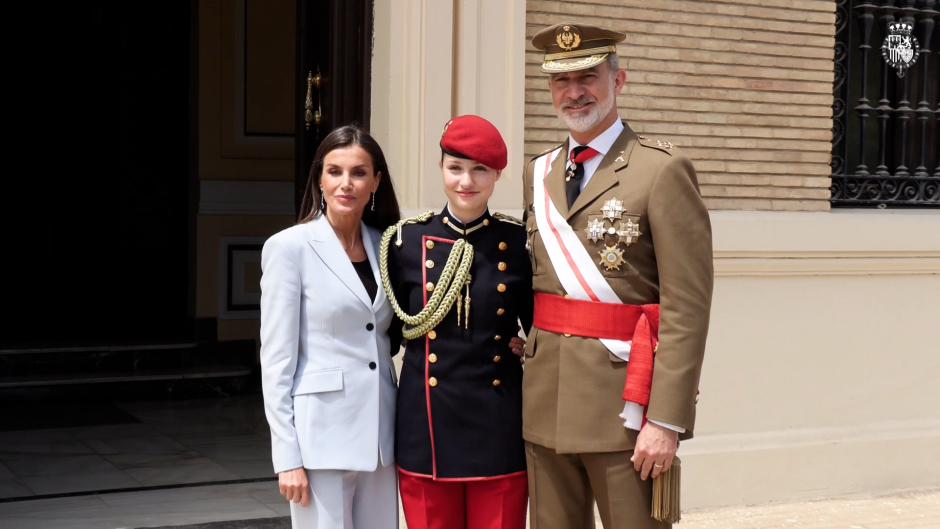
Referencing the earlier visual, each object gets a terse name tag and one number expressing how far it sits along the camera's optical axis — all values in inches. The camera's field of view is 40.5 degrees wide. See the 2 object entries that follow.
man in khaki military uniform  124.0
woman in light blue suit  124.5
